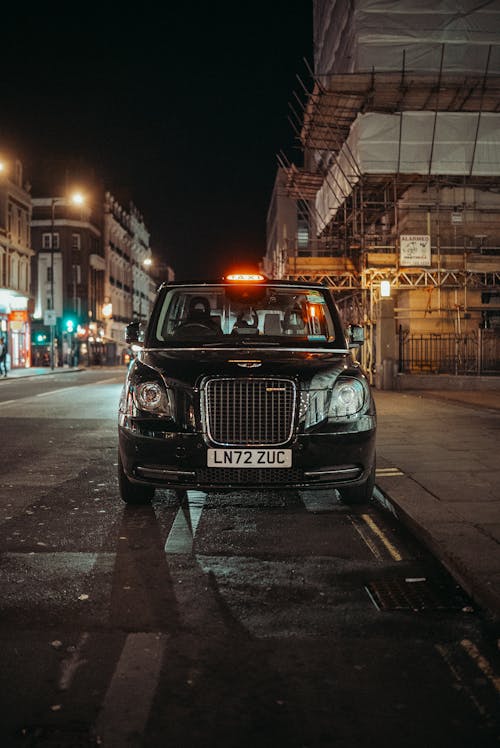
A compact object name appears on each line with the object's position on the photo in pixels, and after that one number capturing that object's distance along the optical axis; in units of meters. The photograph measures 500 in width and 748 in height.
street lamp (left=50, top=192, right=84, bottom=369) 44.09
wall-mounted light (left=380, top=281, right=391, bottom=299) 23.95
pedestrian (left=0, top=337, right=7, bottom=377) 36.31
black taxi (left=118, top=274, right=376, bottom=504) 5.79
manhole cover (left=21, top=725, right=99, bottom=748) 2.63
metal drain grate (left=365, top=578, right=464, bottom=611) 4.12
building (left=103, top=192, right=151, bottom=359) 80.31
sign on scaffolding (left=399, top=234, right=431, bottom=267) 24.08
